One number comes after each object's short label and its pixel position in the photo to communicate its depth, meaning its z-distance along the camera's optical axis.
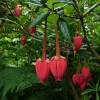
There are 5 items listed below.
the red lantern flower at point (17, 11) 0.51
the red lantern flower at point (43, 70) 0.28
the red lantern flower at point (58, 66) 0.27
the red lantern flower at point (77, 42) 0.34
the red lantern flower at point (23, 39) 0.51
